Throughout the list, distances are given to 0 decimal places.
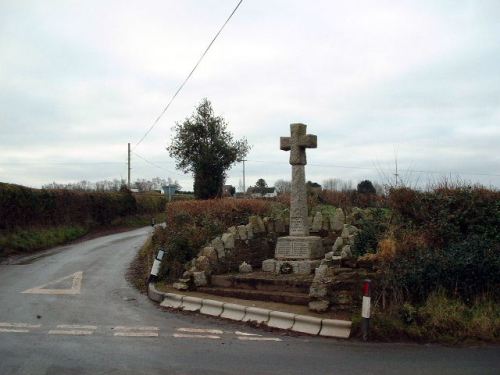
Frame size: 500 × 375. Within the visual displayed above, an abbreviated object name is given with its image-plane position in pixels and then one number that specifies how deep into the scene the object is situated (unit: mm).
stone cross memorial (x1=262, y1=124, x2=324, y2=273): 11867
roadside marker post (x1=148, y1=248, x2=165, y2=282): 13086
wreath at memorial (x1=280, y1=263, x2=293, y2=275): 11695
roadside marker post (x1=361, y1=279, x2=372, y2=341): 7858
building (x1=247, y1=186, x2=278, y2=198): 42156
